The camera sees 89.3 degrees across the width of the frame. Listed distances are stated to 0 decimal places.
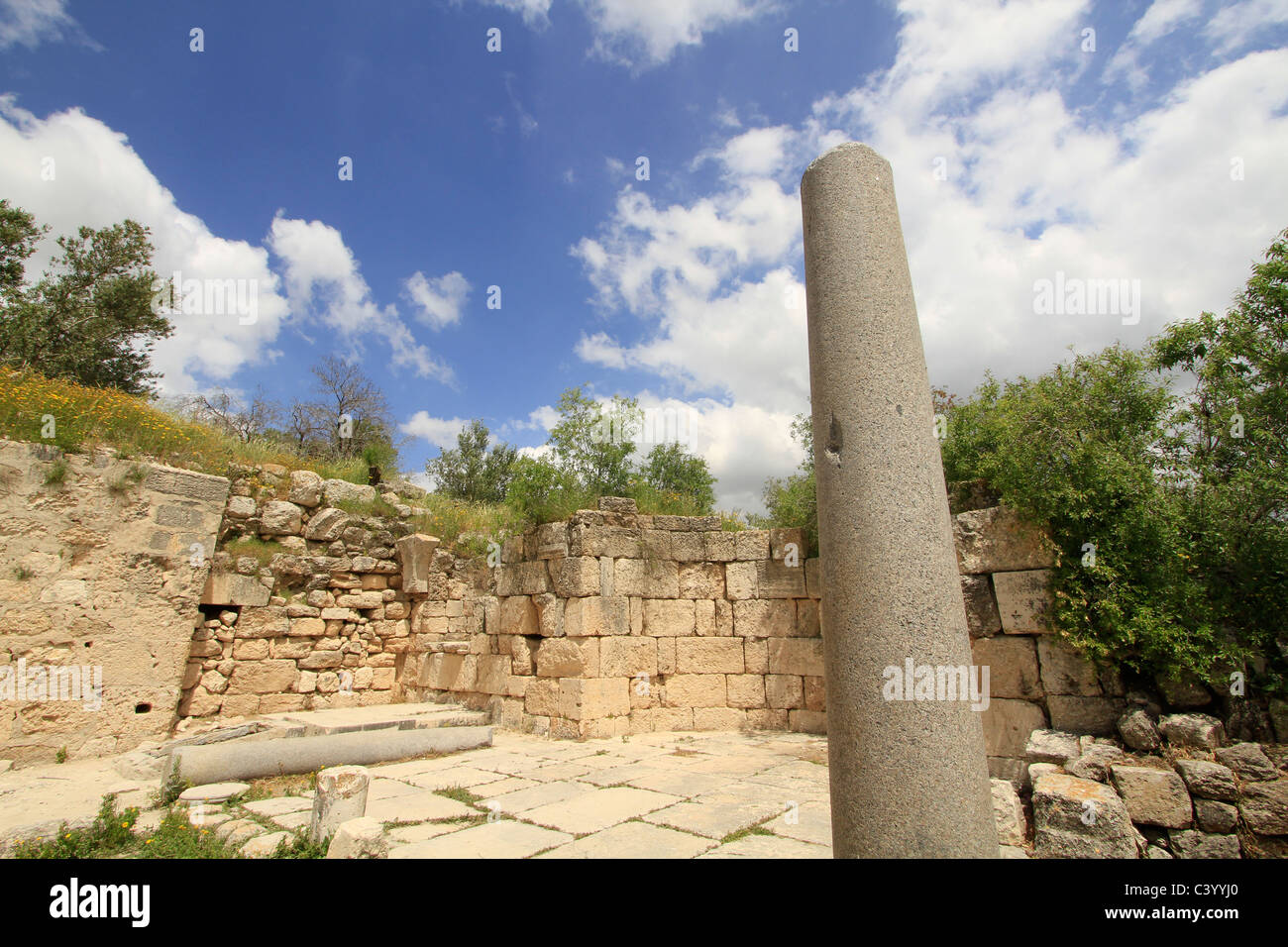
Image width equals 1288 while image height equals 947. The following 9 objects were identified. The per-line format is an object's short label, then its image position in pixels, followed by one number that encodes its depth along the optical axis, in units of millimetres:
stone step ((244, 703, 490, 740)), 7883
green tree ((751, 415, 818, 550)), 9945
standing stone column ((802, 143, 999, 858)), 2633
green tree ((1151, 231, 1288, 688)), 4672
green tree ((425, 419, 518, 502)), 24828
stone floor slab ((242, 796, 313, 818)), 5277
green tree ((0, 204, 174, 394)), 16000
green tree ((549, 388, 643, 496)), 20250
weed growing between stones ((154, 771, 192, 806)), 5641
